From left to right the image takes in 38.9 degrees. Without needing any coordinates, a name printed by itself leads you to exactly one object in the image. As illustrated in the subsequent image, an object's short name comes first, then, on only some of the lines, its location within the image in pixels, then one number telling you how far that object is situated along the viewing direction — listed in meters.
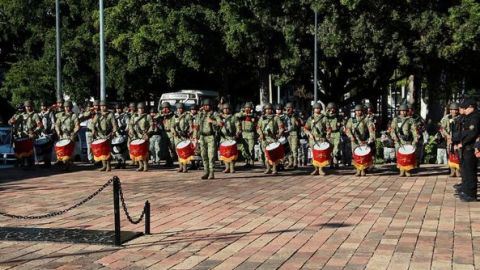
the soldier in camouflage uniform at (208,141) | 15.59
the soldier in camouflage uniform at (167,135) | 18.62
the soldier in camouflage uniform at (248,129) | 18.11
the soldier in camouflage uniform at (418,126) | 16.19
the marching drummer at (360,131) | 16.39
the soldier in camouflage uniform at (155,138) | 18.53
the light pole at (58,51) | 24.92
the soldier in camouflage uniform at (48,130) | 18.86
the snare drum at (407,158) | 15.63
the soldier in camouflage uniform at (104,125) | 17.67
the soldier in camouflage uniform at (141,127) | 17.94
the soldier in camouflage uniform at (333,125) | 17.06
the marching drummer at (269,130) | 17.05
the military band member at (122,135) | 18.31
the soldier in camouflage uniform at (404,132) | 15.98
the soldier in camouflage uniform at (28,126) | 18.70
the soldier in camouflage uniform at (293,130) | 17.61
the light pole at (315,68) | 27.01
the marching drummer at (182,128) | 17.72
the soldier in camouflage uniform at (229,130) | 16.86
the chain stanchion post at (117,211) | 8.02
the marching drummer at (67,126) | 18.03
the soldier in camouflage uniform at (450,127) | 15.52
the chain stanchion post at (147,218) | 8.86
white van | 34.56
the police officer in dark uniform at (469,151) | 11.63
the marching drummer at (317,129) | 16.91
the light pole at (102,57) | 22.62
